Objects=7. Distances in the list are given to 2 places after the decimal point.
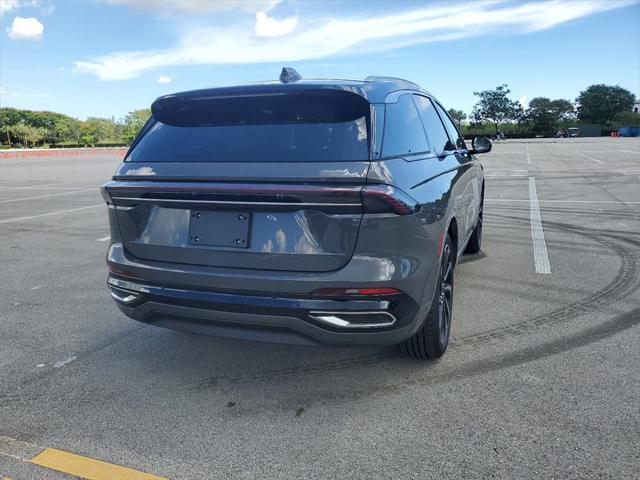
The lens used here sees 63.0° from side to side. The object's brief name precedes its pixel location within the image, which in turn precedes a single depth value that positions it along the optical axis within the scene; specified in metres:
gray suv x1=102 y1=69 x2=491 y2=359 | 2.53
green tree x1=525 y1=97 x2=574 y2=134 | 100.06
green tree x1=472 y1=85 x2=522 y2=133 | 110.75
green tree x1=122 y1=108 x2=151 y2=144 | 129.75
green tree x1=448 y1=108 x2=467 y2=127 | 111.37
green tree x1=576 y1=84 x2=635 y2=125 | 117.00
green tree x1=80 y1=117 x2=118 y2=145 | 120.37
